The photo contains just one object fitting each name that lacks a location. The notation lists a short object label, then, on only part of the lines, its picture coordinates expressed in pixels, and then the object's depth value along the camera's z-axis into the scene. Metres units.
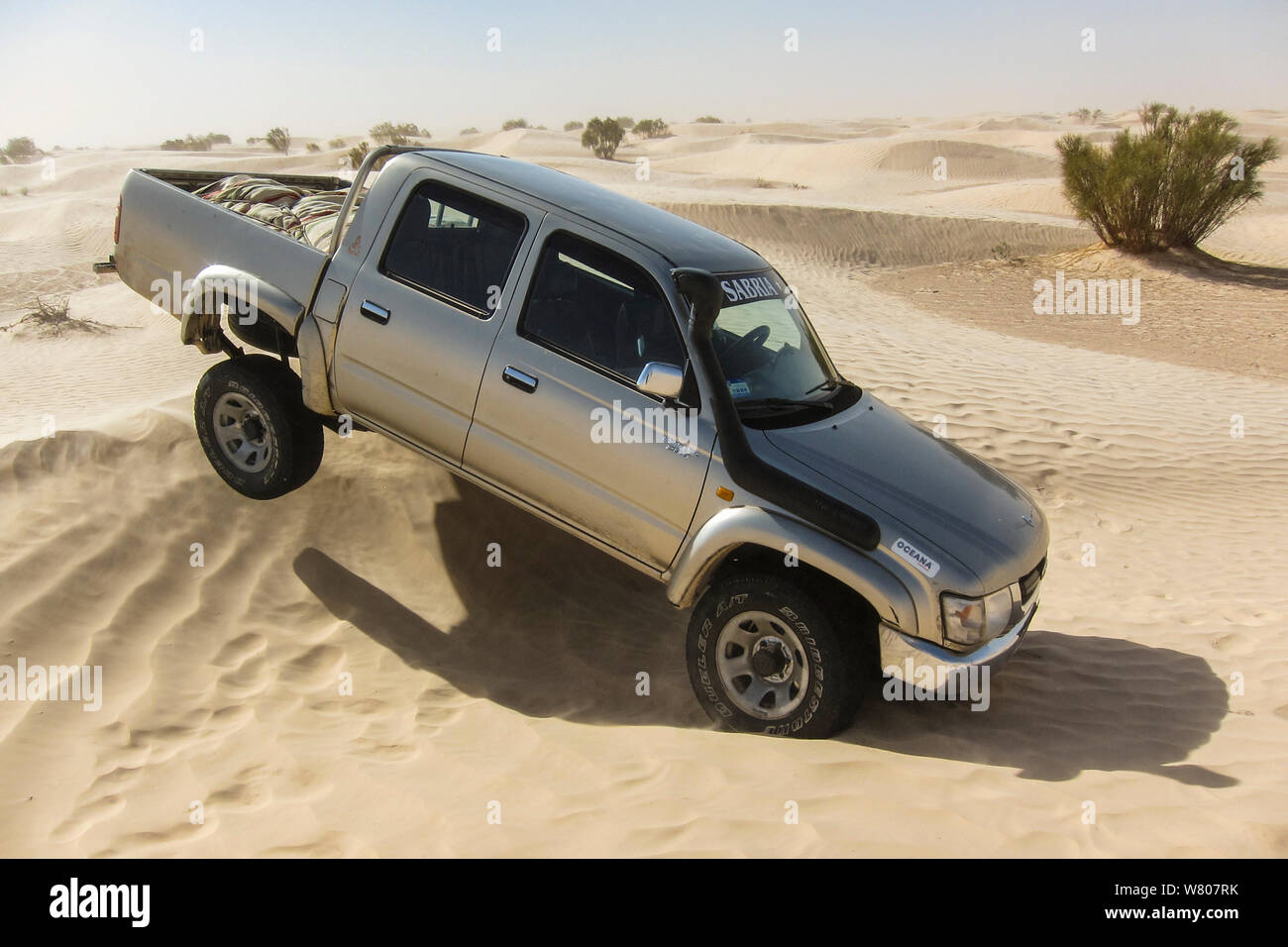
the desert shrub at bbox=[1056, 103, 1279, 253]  18.67
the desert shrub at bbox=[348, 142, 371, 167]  28.66
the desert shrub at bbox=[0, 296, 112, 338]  12.15
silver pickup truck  3.89
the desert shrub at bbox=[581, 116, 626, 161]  46.88
